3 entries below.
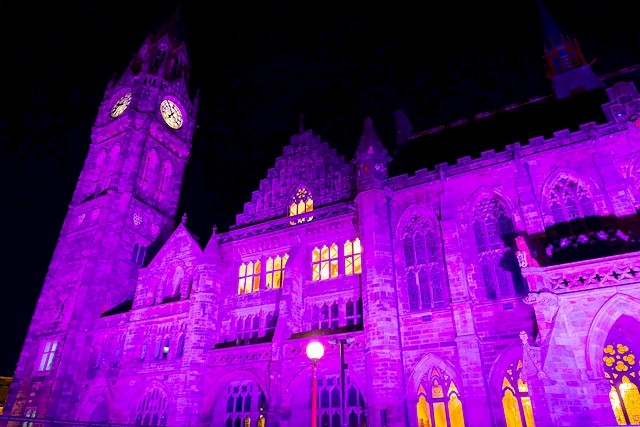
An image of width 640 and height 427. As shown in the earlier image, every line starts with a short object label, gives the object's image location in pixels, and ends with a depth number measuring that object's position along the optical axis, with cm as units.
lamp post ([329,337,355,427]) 1229
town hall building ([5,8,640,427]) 1631
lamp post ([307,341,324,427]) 1134
